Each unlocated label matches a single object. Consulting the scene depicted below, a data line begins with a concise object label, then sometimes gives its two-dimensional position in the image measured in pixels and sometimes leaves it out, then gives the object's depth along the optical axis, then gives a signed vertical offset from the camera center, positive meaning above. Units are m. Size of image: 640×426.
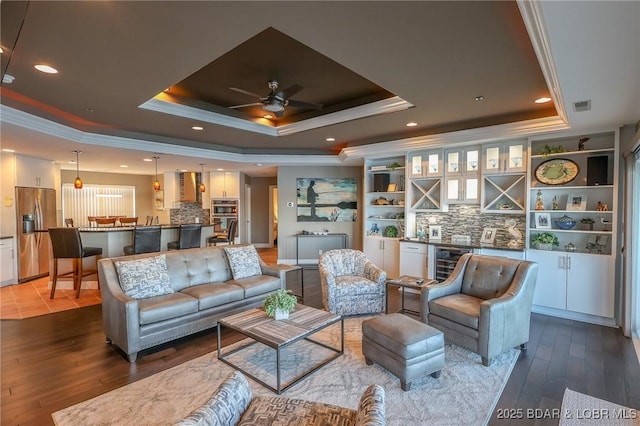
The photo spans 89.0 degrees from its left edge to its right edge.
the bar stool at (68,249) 5.07 -0.66
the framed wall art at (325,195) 8.04 +0.28
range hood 9.52 +0.62
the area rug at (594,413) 2.30 -1.52
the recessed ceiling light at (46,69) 2.84 +1.24
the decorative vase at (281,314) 3.12 -1.04
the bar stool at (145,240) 5.44 -0.56
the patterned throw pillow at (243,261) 4.52 -0.77
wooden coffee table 2.68 -1.08
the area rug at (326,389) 2.35 -1.50
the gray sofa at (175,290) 3.24 -0.99
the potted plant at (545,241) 4.55 -0.51
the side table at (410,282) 3.86 -0.94
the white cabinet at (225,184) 9.20 +0.65
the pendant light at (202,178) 8.14 +0.84
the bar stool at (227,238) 7.52 -0.71
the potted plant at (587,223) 4.36 -0.25
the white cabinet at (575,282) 3.96 -0.99
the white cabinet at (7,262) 5.90 -0.98
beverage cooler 5.16 -0.88
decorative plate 4.38 +0.46
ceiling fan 3.69 +1.23
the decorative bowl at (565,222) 4.39 -0.24
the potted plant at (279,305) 3.13 -0.96
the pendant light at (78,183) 6.13 +0.47
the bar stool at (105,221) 6.33 -0.25
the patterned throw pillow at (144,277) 3.50 -0.77
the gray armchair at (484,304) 3.03 -1.02
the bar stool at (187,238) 6.24 -0.59
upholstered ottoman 2.63 -1.19
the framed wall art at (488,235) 5.07 -0.47
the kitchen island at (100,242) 5.60 -0.61
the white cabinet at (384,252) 6.16 -0.90
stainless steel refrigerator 6.27 -0.41
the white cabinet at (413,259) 5.44 -0.91
